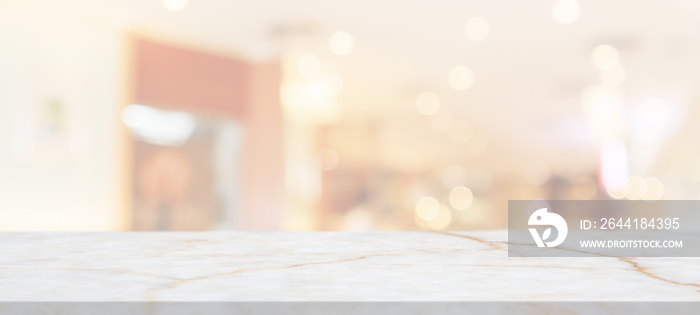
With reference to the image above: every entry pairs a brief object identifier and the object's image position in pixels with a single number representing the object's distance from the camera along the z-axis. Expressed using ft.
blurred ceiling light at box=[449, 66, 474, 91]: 18.37
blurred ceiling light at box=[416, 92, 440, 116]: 22.11
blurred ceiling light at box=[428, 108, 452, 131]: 25.46
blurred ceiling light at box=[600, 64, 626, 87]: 18.18
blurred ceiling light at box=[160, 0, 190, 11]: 12.89
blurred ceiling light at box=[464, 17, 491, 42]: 13.52
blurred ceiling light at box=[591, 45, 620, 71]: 15.80
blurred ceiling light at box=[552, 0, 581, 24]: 12.39
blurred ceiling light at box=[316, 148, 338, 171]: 21.11
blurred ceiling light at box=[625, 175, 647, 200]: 21.07
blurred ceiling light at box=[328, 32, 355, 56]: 14.99
